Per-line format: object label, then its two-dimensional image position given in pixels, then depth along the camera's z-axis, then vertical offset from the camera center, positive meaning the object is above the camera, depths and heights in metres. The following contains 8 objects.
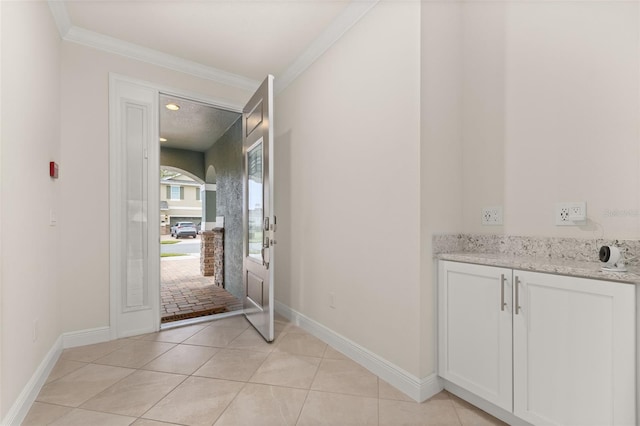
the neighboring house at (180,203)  19.35 +0.66
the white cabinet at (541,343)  1.16 -0.62
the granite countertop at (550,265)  1.16 -0.25
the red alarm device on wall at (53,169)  2.17 +0.33
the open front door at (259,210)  2.60 +0.03
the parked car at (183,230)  17.45 -1.06
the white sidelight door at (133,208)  2.71 +0.04
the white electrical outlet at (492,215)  1.86 -0.02
